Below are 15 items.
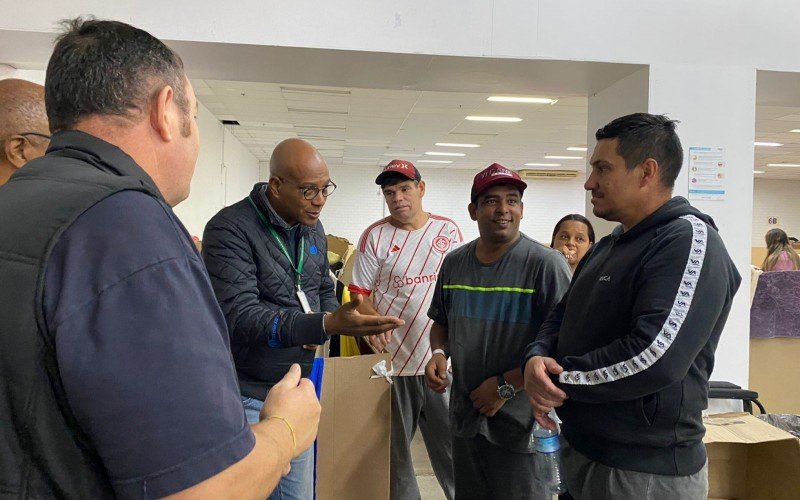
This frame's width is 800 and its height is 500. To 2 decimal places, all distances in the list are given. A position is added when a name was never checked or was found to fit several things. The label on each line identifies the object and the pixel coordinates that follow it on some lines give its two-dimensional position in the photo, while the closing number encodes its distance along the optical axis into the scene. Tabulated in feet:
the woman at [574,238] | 10.66
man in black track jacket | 4.18
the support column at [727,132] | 9.73
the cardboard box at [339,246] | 21.23
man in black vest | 1.84
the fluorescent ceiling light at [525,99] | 21.97
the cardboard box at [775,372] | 11.95
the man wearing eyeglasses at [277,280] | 5.04
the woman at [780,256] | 20.13
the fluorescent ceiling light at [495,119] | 26.73
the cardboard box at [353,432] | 6.96
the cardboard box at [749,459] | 6.08
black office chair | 7.31
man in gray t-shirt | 6.05
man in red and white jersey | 8.28
